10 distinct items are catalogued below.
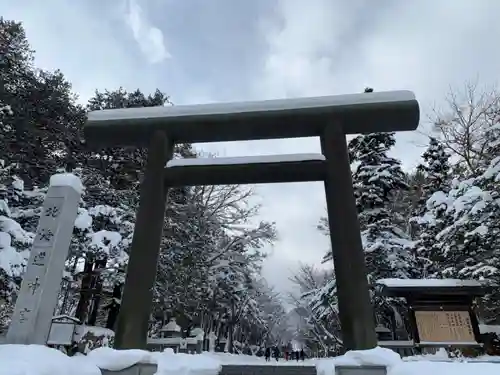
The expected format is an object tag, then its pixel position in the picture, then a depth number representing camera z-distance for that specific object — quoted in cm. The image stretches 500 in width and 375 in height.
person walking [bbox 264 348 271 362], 3500
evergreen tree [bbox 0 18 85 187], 1781
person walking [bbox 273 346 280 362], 3900
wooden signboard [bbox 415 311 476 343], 1263
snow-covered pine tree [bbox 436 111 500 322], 1282
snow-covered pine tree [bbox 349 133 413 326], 1723
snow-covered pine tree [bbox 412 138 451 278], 1673
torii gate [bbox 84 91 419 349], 663
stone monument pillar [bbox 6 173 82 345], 702
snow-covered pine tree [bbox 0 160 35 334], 1248
